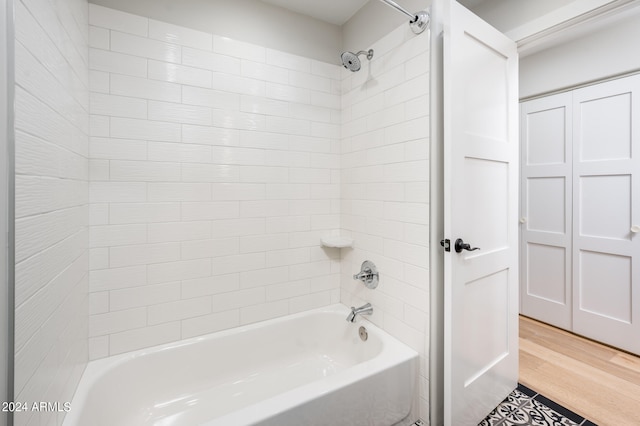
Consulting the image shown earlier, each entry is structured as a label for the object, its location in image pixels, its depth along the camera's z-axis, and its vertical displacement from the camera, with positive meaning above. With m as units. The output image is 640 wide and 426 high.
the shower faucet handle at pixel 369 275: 1.83 -0.41
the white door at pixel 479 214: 1.34 -0.01
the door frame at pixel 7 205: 0.66 +0.01
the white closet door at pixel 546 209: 2.51 +0.03
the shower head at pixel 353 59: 1.76 +0.95
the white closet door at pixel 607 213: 2.15 +0.00
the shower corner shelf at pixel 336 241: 1.99 -0.21
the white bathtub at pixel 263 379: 1.21 -0.88
